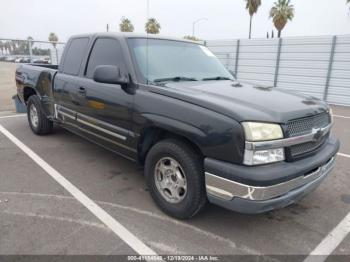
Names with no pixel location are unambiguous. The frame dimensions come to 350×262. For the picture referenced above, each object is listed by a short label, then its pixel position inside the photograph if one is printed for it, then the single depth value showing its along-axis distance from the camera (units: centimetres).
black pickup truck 242
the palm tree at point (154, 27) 4068
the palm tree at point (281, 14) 2986
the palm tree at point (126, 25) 4678
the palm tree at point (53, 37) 8678
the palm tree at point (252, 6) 3384
